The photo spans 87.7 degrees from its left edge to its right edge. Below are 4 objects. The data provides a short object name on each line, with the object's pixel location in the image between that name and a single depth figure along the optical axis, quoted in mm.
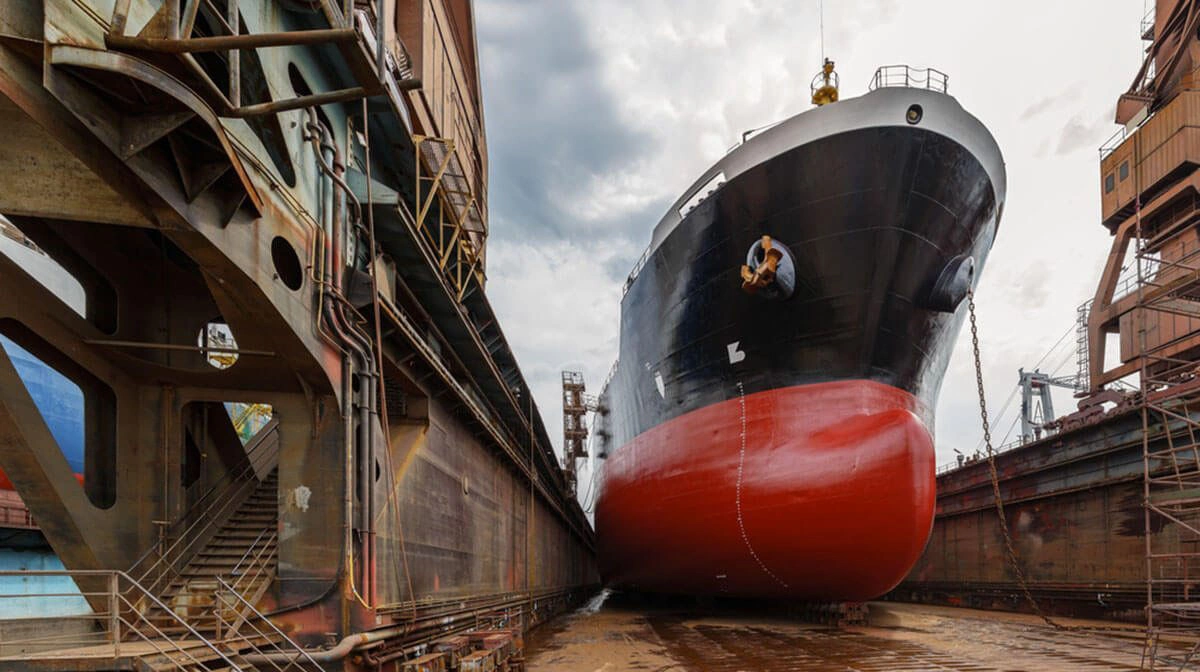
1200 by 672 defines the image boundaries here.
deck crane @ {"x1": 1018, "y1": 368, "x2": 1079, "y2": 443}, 34656
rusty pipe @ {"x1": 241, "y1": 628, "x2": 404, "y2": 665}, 5309
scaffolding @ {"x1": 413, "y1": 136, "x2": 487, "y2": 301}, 8632
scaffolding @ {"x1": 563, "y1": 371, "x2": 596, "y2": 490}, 33406
